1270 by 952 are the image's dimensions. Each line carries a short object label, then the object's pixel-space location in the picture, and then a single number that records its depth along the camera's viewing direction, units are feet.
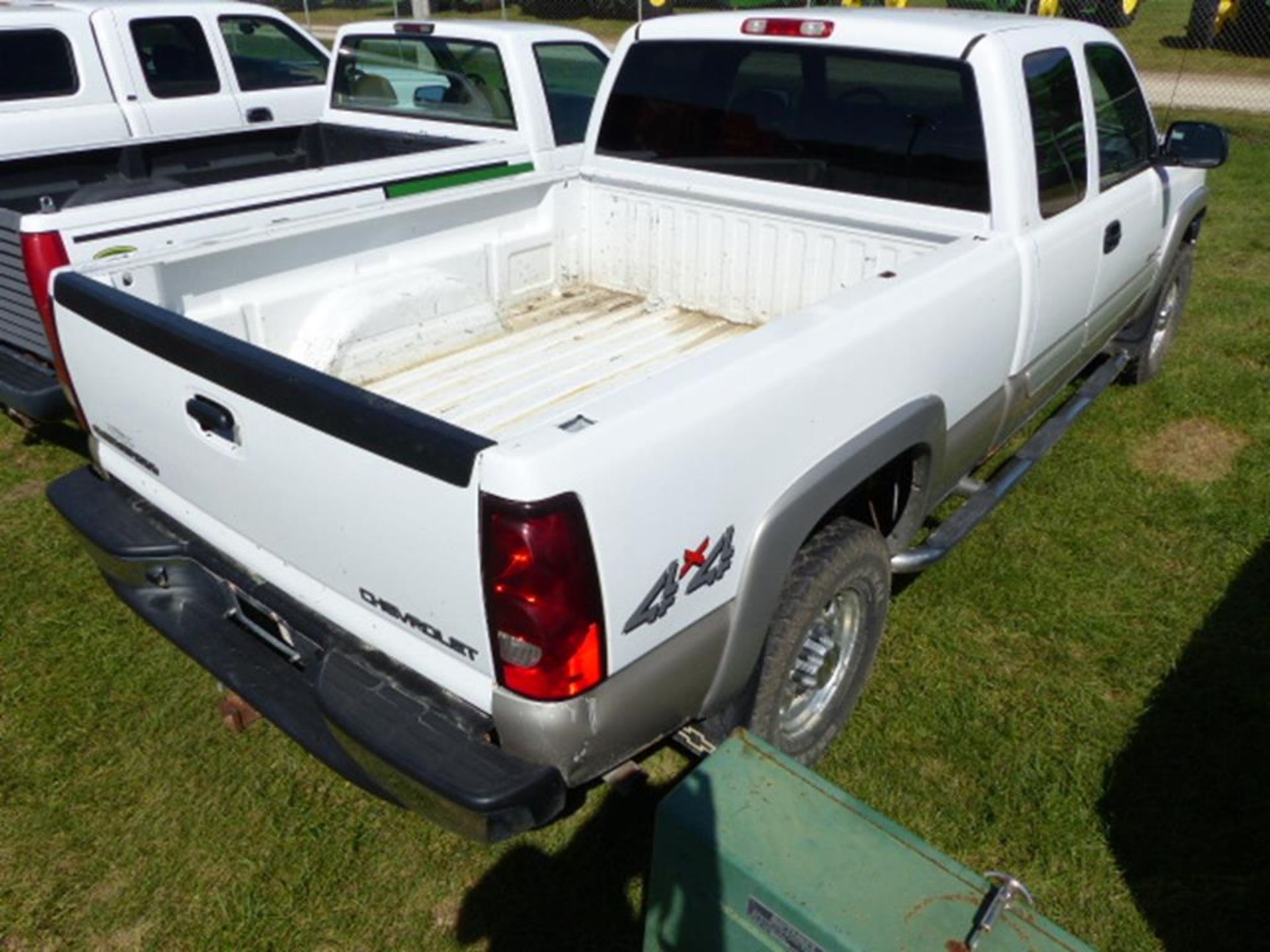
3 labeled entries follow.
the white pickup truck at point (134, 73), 23.11
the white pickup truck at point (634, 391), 6.77
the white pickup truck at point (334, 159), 11.67
